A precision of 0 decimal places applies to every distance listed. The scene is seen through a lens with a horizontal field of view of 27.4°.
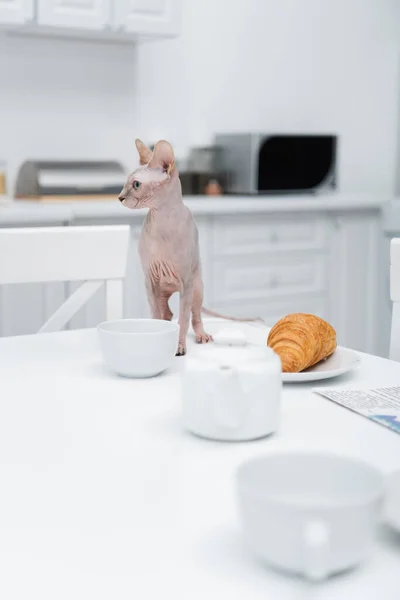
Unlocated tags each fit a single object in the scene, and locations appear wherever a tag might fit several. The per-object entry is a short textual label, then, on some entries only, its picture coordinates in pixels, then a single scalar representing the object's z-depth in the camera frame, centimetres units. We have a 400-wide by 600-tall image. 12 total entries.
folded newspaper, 87
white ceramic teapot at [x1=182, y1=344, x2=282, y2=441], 75
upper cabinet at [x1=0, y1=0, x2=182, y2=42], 284
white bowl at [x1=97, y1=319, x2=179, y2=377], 101
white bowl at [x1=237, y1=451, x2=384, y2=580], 49
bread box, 297
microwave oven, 331
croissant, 101
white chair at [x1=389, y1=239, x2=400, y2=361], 140
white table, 53
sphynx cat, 109
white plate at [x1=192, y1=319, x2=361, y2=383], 100
